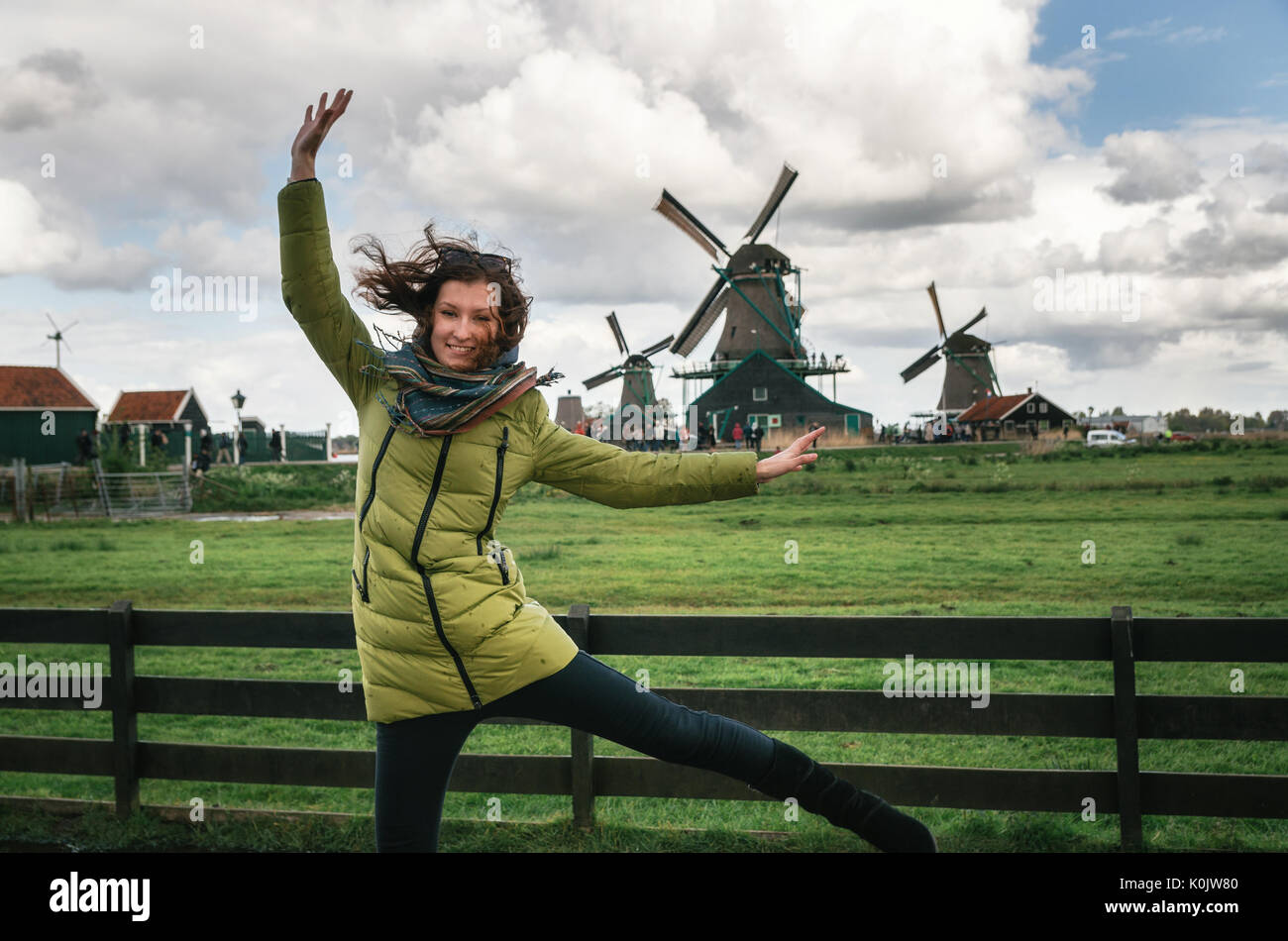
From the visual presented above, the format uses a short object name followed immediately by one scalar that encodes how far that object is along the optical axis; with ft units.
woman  9.25
